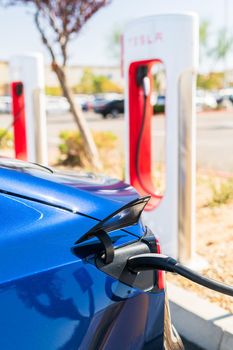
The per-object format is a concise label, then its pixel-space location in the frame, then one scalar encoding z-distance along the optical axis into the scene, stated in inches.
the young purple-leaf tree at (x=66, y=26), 304.7
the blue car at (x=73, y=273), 57.6
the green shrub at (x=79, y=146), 361.1
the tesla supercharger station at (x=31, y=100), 237.0
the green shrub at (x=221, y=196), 213.6
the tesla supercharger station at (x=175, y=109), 144.6
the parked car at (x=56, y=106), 1563.7
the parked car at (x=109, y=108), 1284.4
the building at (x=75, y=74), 2516.0
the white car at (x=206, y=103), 1487.5
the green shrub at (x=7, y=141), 518.0
